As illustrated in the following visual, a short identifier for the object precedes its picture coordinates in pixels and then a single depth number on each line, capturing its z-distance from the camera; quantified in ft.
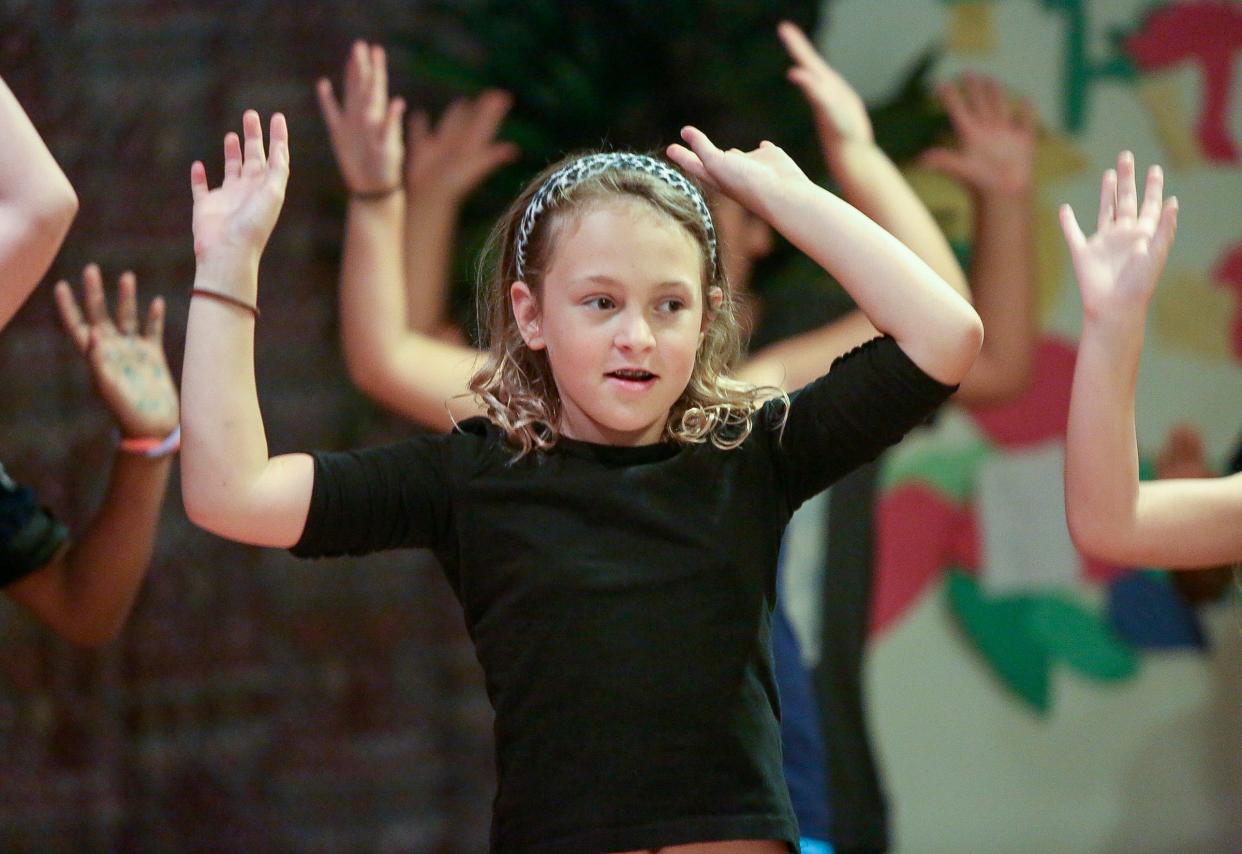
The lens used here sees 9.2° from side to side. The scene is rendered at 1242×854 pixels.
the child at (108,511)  21.19
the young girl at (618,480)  19.31
